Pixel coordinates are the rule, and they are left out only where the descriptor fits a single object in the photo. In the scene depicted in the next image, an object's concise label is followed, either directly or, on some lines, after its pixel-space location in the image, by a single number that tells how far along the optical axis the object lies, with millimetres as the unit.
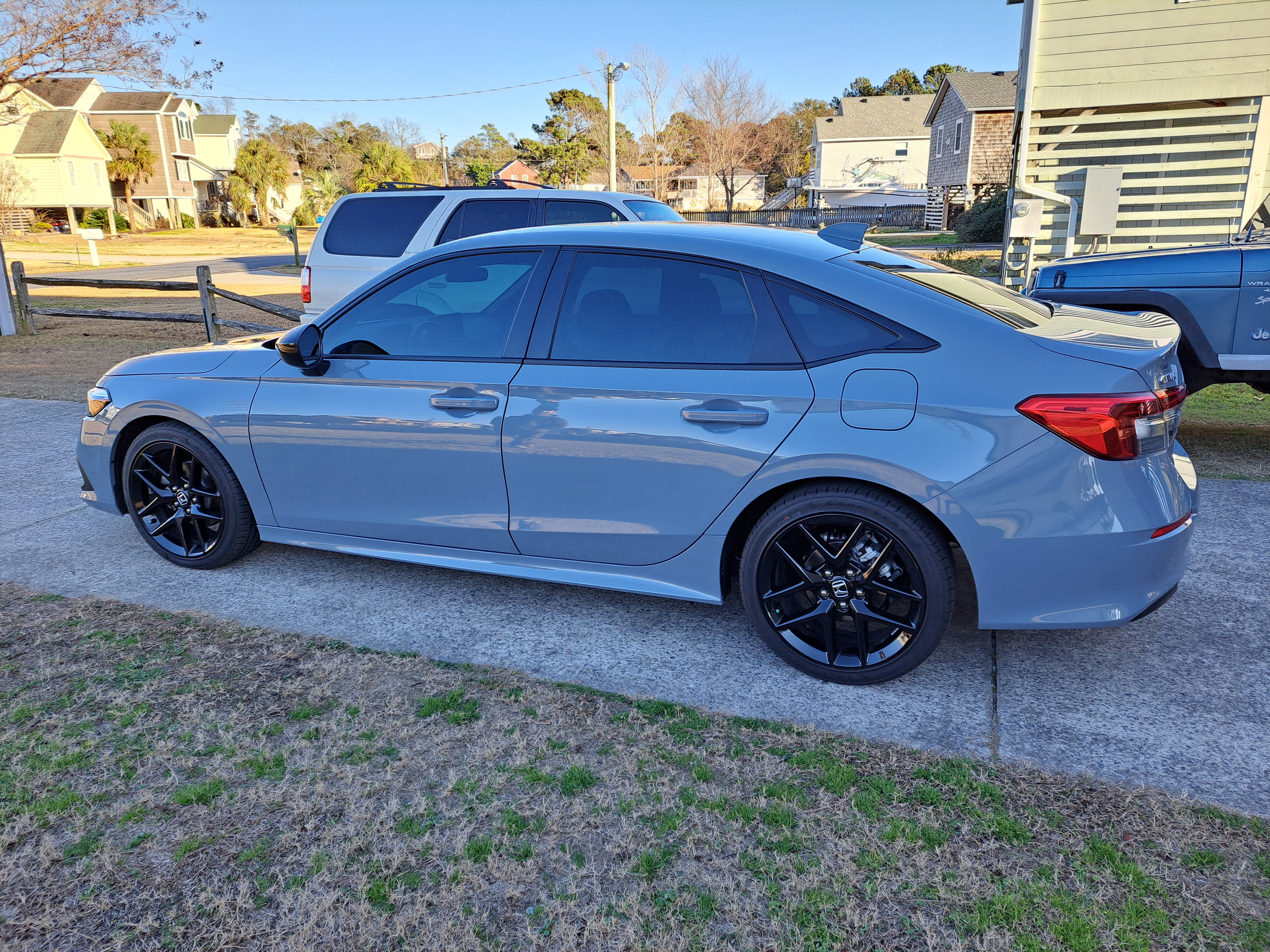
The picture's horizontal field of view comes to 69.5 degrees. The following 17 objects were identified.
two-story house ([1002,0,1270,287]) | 12078
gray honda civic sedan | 3010
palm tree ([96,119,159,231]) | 52594
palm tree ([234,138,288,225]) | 56844
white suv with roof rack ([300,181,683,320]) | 8406
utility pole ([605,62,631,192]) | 29516
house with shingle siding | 38281
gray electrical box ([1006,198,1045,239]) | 13133
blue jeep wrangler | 5809
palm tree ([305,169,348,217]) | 45281
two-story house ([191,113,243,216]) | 63375
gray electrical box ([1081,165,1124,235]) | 12914
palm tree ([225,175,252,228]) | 58375
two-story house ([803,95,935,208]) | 54906
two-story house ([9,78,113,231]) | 46000
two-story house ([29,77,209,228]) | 54906
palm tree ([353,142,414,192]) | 57594
